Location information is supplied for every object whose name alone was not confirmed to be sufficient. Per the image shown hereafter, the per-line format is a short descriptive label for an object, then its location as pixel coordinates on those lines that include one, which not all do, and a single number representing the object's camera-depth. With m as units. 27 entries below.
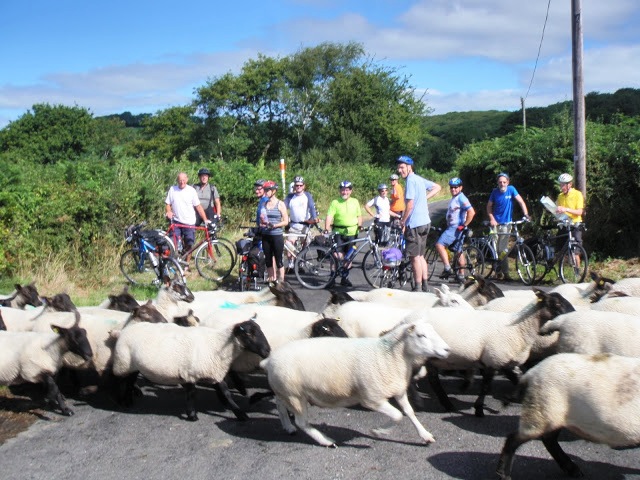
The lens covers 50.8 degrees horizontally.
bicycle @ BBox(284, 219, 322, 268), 14.13
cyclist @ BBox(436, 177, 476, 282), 13.33
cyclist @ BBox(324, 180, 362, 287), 13.40
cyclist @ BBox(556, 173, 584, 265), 12.85
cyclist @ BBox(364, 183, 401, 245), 13.99
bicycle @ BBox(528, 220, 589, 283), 12.60
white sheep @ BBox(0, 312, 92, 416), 6.83
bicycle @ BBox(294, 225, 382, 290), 13.01
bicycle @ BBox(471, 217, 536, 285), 13.16
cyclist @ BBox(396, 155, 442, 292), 11.04
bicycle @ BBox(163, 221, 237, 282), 13.90
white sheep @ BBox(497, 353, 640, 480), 4.57
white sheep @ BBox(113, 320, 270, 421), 6.57
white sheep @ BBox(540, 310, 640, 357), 5.77
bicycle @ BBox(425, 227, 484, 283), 13.30
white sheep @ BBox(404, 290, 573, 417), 6.41
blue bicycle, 13.06
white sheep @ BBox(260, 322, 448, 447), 5.68
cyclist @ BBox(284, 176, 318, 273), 14.20
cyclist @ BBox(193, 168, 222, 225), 14.67
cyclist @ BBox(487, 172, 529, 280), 13.75
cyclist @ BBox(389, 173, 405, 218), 15.60
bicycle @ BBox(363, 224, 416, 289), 12.32
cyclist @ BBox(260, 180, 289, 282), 12.40
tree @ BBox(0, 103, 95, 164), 60.33
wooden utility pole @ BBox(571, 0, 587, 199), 14.47
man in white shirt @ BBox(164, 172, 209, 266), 13.77
